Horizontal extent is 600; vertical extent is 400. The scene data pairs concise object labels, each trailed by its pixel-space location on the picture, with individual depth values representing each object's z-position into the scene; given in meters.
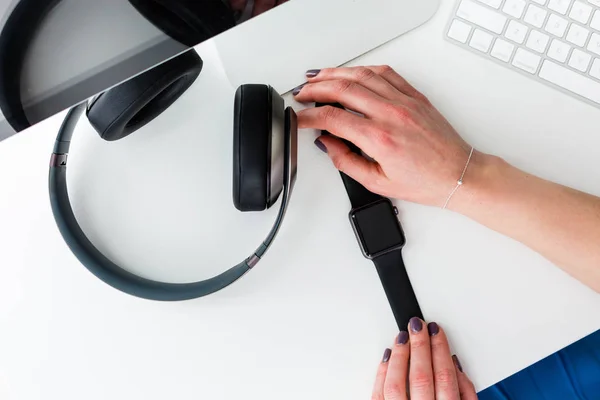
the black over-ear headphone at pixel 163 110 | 0.45
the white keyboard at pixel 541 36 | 0.59
